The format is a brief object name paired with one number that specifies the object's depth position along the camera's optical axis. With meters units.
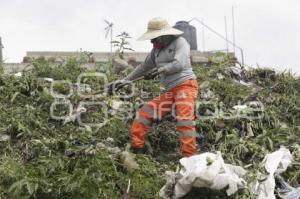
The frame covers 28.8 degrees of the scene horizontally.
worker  5.16
